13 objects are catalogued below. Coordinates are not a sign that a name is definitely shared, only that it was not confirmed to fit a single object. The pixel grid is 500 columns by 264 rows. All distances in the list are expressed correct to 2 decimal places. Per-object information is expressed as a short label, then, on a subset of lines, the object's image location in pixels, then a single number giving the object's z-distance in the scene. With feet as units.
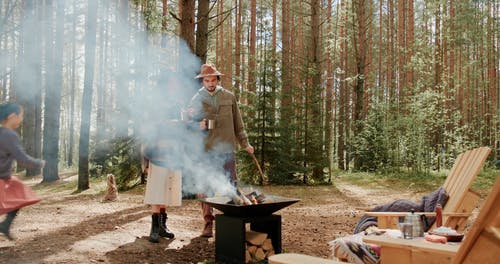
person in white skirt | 16.43
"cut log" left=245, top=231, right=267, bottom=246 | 14.28
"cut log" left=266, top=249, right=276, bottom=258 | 14.40
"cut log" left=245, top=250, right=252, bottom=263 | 13.98
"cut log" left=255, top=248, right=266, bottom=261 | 14.11
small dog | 27.55
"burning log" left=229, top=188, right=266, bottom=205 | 14.15
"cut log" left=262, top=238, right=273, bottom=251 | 14.39
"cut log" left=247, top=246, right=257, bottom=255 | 14.16
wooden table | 8.57
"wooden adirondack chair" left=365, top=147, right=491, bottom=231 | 12.92
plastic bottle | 11.41
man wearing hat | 17.22
